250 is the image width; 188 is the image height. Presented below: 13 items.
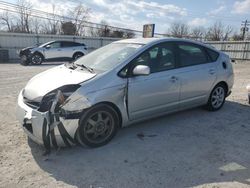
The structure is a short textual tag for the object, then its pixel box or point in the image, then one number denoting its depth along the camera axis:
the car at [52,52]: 11.60
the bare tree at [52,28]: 28.26
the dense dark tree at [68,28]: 29.06
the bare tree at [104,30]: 29.89
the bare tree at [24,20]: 25.72
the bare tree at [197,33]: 36.39
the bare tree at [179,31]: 37.52
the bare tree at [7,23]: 29.37
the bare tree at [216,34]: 35.11
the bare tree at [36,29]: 29.71
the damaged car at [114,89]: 2.52
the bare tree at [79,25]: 30.70
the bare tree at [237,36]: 30.24
